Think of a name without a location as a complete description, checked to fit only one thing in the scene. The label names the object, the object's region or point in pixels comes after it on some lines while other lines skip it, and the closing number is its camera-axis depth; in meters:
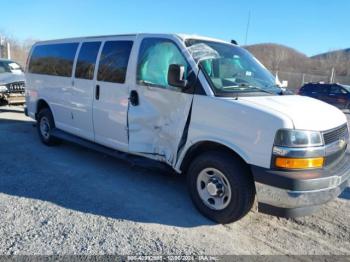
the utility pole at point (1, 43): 27.86
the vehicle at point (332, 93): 18.87
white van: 3.42
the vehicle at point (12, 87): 10.80
